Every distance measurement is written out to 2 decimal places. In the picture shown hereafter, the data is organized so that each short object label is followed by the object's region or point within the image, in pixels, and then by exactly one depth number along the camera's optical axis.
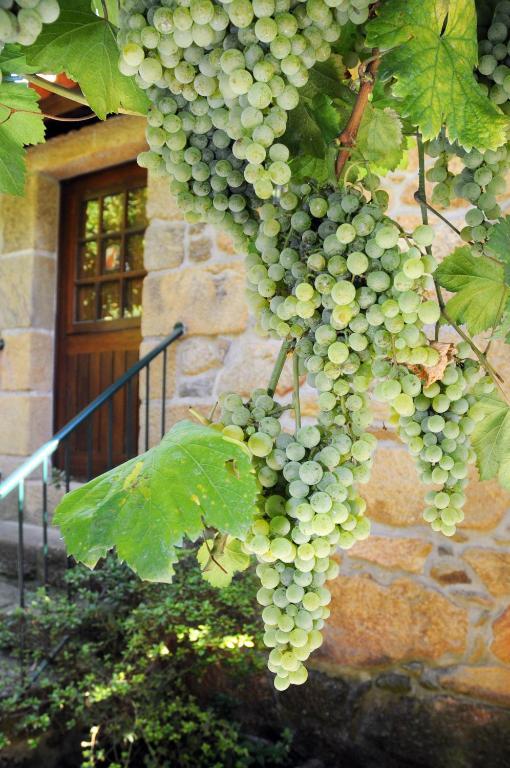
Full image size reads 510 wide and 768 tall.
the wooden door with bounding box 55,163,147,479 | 3.83
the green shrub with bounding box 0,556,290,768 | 2.46
